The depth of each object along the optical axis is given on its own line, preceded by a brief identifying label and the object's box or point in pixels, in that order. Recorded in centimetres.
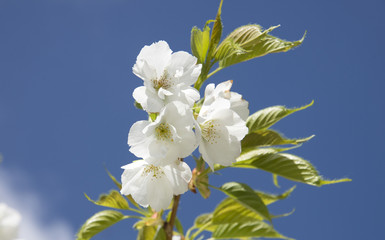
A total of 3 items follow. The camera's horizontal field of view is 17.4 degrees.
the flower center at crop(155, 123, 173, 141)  80
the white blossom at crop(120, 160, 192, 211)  82
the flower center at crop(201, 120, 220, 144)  82
